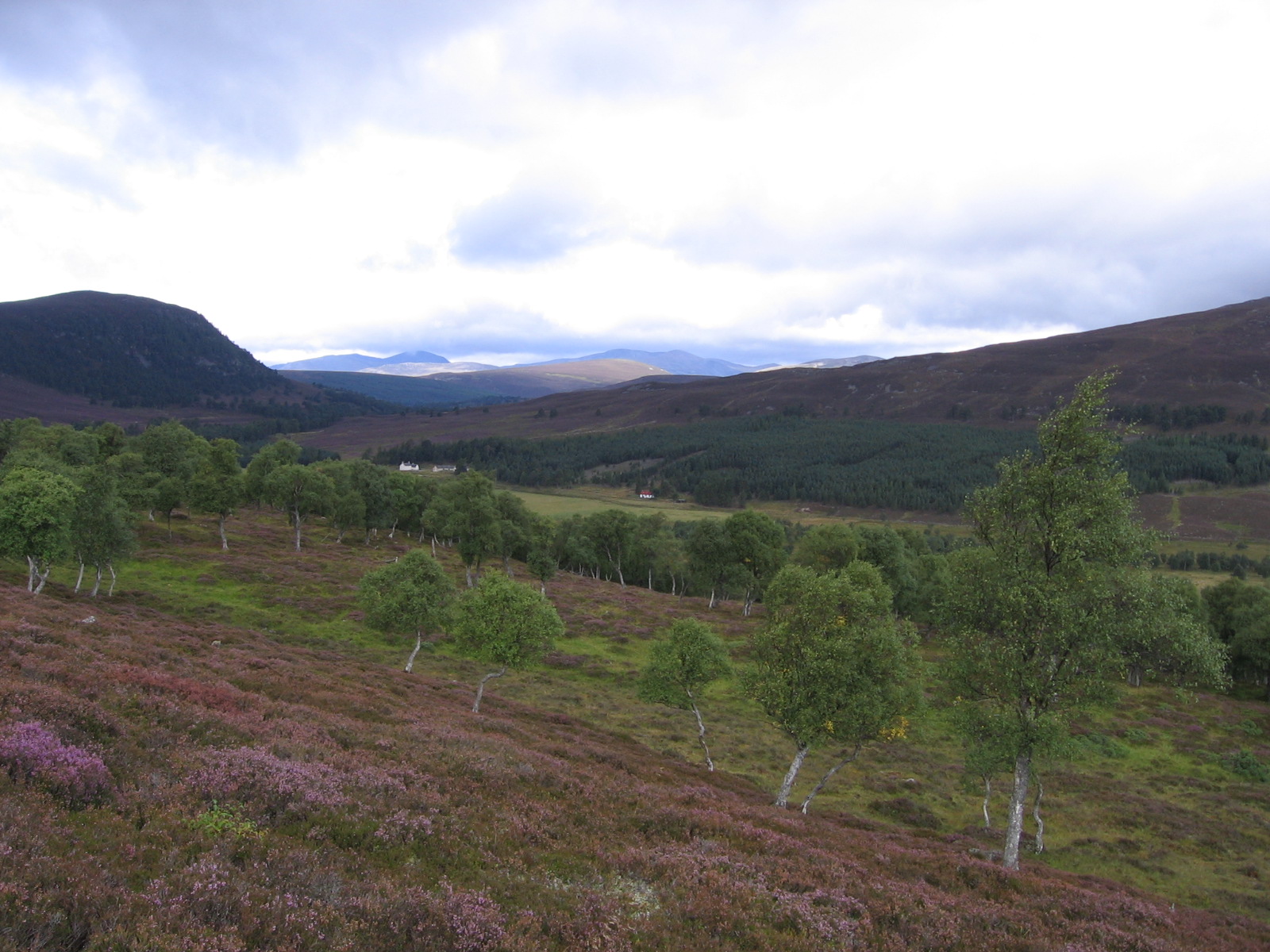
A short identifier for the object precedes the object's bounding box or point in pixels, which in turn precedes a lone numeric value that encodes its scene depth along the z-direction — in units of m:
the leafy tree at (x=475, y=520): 69.25
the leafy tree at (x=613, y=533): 104.50
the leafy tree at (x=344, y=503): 85.94
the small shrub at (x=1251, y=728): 52.25
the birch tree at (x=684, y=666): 33.28
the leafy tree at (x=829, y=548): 72.12
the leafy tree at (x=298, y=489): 79.31
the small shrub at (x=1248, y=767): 42.31
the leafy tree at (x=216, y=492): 71.06
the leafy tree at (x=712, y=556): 82.94
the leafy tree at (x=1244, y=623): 65.88
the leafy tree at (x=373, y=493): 91.50
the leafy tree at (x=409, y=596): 42.31
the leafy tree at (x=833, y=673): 25.27
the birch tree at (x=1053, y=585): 20.84
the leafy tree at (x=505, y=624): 35.00
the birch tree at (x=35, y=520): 40.41
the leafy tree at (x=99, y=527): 46.00
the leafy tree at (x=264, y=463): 90.12
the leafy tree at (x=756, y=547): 81.56
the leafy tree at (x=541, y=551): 77.94
